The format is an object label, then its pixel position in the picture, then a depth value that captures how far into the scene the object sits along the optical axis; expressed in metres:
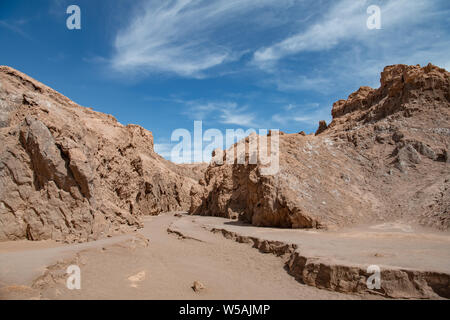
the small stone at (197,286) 7.03
